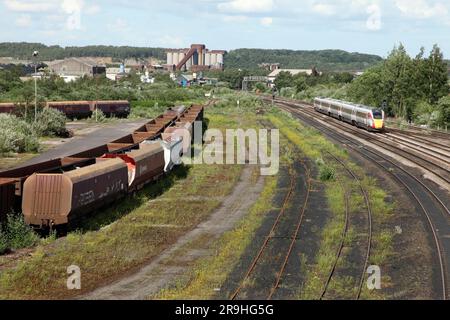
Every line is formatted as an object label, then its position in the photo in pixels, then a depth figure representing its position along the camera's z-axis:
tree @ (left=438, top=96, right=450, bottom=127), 65.38
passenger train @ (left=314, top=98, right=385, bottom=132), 60.38
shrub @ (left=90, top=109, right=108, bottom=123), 72.75
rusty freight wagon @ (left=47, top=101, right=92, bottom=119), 69.62
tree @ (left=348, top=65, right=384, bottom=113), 87.75
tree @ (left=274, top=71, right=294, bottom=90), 191.00
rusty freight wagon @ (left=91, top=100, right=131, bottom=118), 74.94
